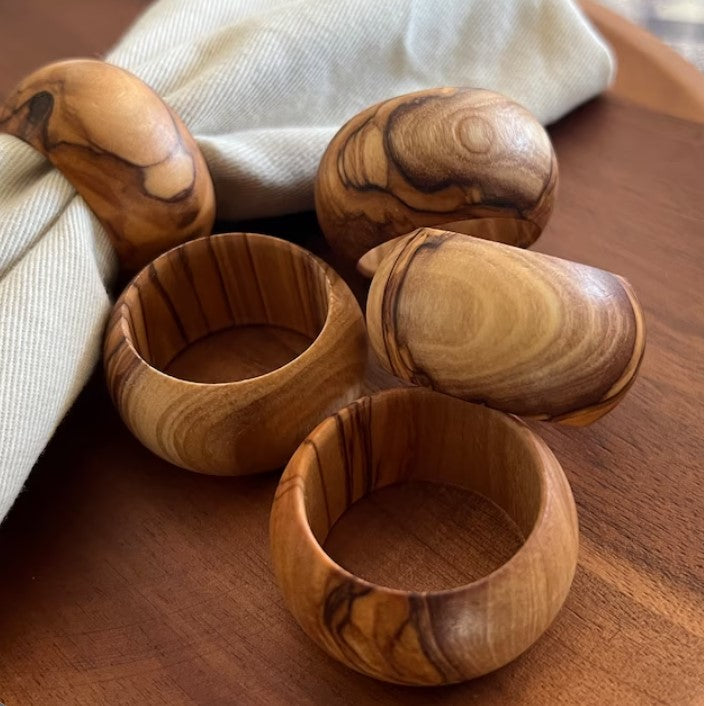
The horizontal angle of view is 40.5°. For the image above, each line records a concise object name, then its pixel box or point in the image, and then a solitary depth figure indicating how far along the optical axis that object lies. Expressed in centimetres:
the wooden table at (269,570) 34
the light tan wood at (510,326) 33
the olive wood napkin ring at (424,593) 29
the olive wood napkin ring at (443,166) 39
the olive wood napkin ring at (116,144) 40
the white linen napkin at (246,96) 39
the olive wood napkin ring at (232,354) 37
